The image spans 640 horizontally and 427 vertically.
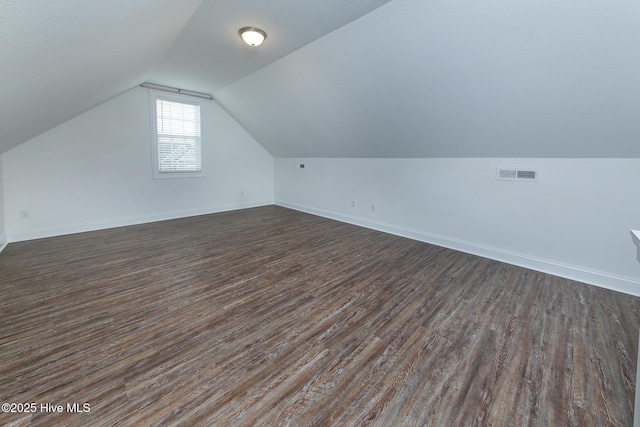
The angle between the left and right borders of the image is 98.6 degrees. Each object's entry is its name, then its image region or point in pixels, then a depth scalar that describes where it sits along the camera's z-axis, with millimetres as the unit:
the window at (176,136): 4879
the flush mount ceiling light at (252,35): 2705
